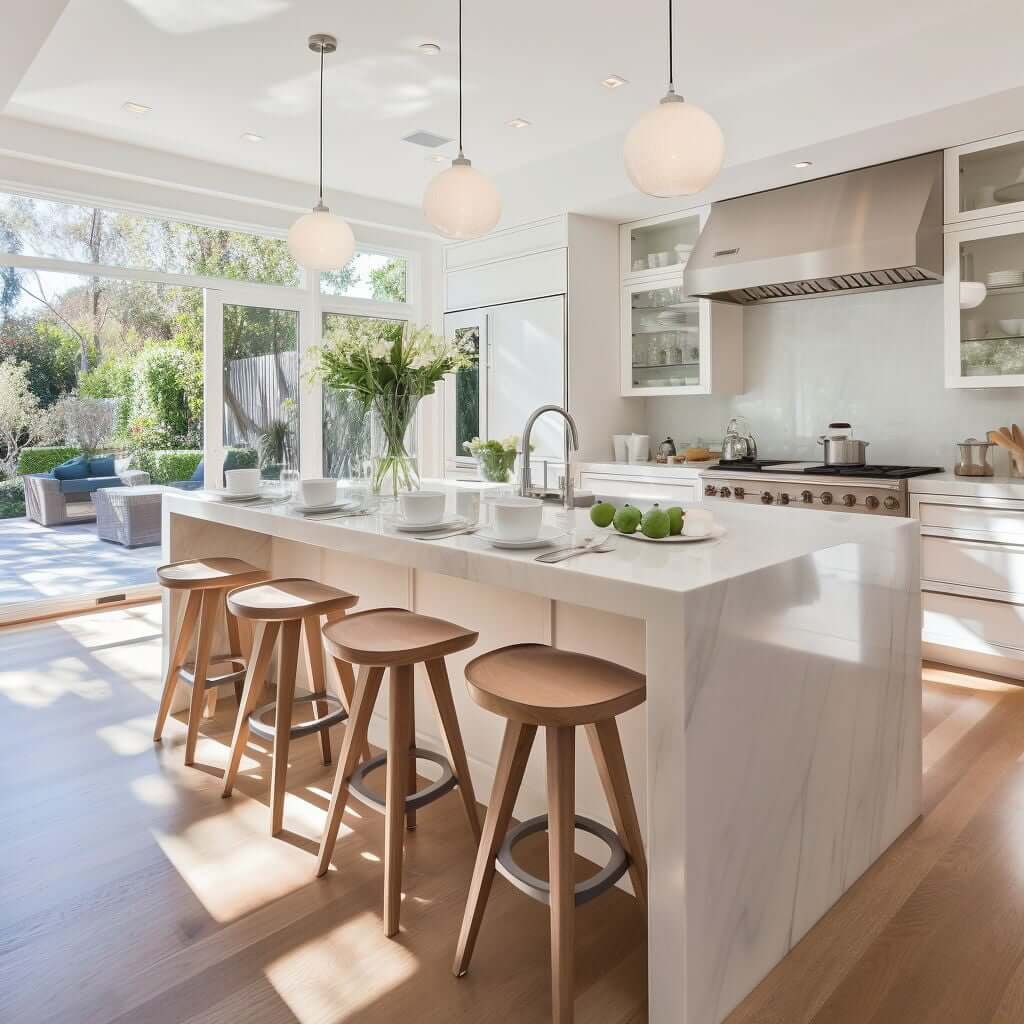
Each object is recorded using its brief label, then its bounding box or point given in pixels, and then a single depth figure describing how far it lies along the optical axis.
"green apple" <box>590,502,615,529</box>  2.02
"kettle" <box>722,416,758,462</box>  4.66
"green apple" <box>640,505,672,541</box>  1.88
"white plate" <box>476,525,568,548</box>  1.82
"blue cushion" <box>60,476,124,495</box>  4.71
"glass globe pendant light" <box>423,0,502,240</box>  2.55
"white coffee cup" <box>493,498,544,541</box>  1.83
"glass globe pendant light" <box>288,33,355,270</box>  3.06
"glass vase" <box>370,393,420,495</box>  2.53
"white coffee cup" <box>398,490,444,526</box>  2.11
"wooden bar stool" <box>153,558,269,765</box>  2.72
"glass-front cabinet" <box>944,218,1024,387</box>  3.59
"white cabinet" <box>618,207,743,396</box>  4.72
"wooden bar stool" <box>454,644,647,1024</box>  1.50
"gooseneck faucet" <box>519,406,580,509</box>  2.39
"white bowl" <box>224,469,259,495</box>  2.89
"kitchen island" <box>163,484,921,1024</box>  1.45
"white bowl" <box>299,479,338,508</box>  2.55
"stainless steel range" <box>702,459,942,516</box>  3.70
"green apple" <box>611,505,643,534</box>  1.92
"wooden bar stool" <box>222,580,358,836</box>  2.29
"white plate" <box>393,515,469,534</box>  2.10
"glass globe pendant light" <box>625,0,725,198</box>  2.12
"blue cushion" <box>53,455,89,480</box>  4.66
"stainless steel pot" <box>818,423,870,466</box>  4.12
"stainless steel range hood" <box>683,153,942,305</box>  3.69
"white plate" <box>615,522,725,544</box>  1.90
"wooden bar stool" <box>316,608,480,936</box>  1.86
